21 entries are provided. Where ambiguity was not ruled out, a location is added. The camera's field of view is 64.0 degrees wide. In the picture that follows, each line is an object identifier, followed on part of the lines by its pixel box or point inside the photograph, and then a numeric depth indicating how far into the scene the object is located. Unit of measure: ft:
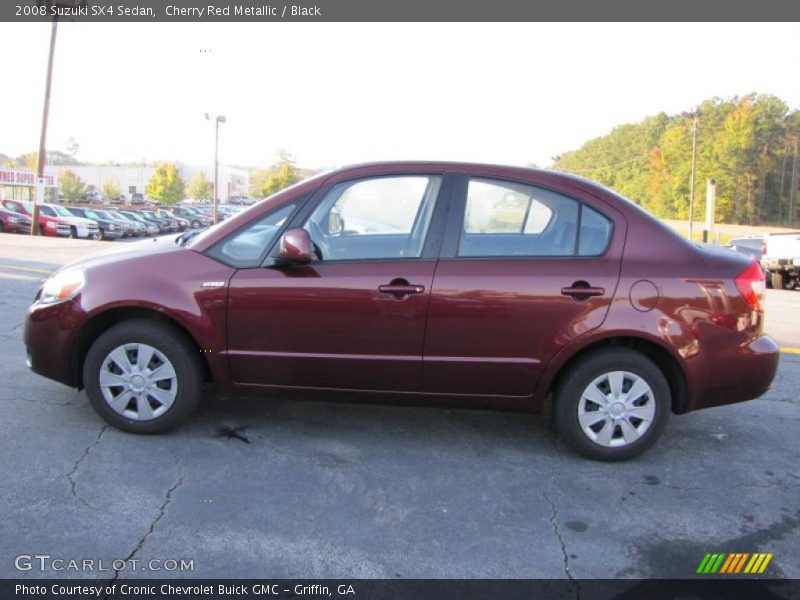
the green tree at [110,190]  304.75
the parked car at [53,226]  97.04
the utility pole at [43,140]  79.87
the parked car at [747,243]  73.10
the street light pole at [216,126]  121.49
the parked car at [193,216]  167.63
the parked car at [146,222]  131.03
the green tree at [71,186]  281.54
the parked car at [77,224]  98.73
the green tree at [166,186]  292.40
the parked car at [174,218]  155.43
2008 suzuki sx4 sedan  11.71
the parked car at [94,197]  277.44
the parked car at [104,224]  106.83
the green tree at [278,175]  251.39
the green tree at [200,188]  321.73
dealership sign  120.57
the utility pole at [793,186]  254.47
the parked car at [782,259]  55.77
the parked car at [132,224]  117.91
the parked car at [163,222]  143.61
